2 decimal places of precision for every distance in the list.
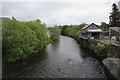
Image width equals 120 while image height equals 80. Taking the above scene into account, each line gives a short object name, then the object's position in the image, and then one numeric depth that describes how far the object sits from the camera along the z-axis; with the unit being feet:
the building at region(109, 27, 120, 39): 79.39
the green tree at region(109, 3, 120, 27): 114.11
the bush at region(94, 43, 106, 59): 55.89
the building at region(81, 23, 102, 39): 91.79
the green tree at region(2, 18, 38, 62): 43.37
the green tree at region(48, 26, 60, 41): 144.43
